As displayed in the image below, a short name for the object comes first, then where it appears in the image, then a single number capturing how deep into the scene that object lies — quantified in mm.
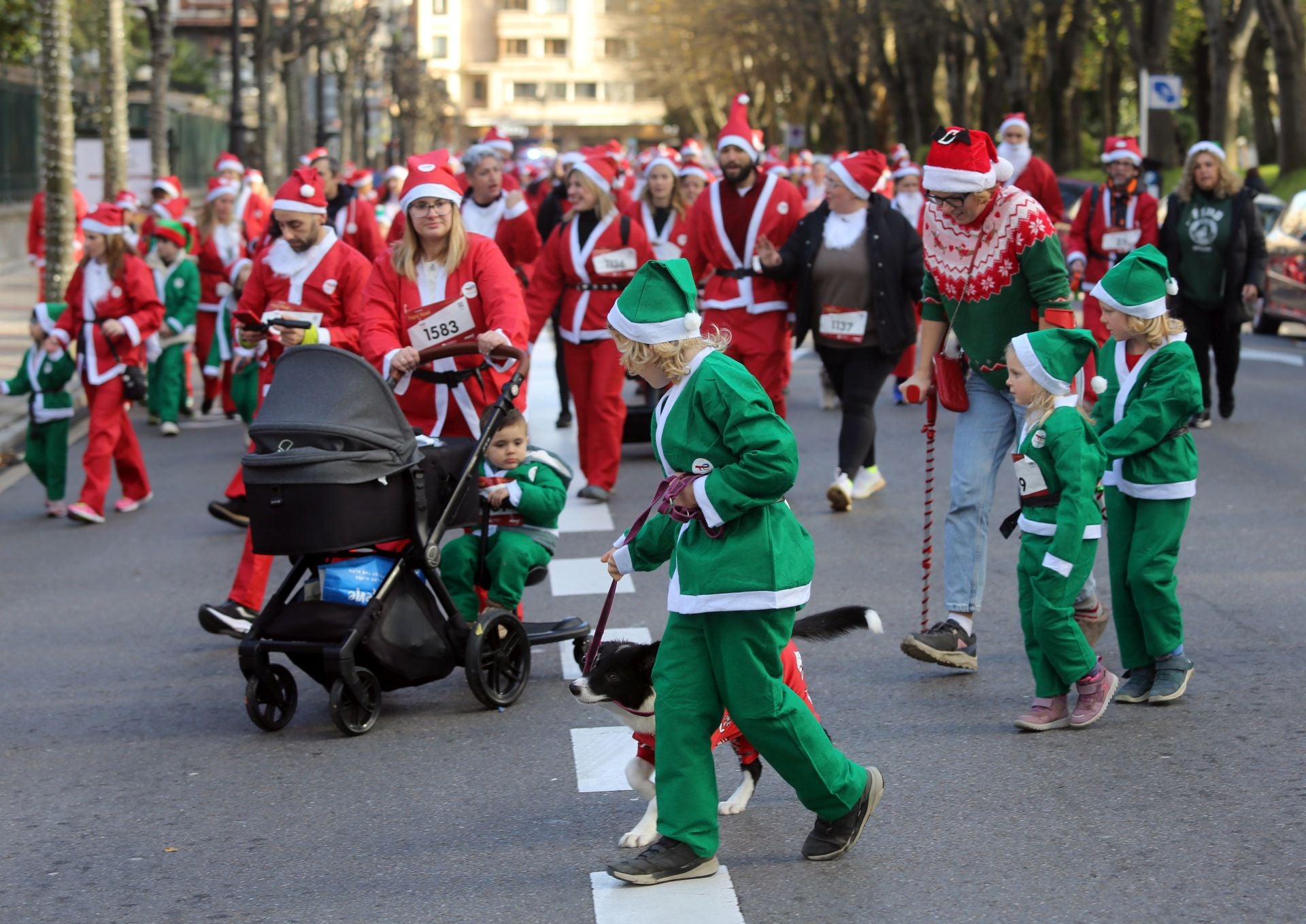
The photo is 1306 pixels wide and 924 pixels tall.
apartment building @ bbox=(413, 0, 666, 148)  174750
